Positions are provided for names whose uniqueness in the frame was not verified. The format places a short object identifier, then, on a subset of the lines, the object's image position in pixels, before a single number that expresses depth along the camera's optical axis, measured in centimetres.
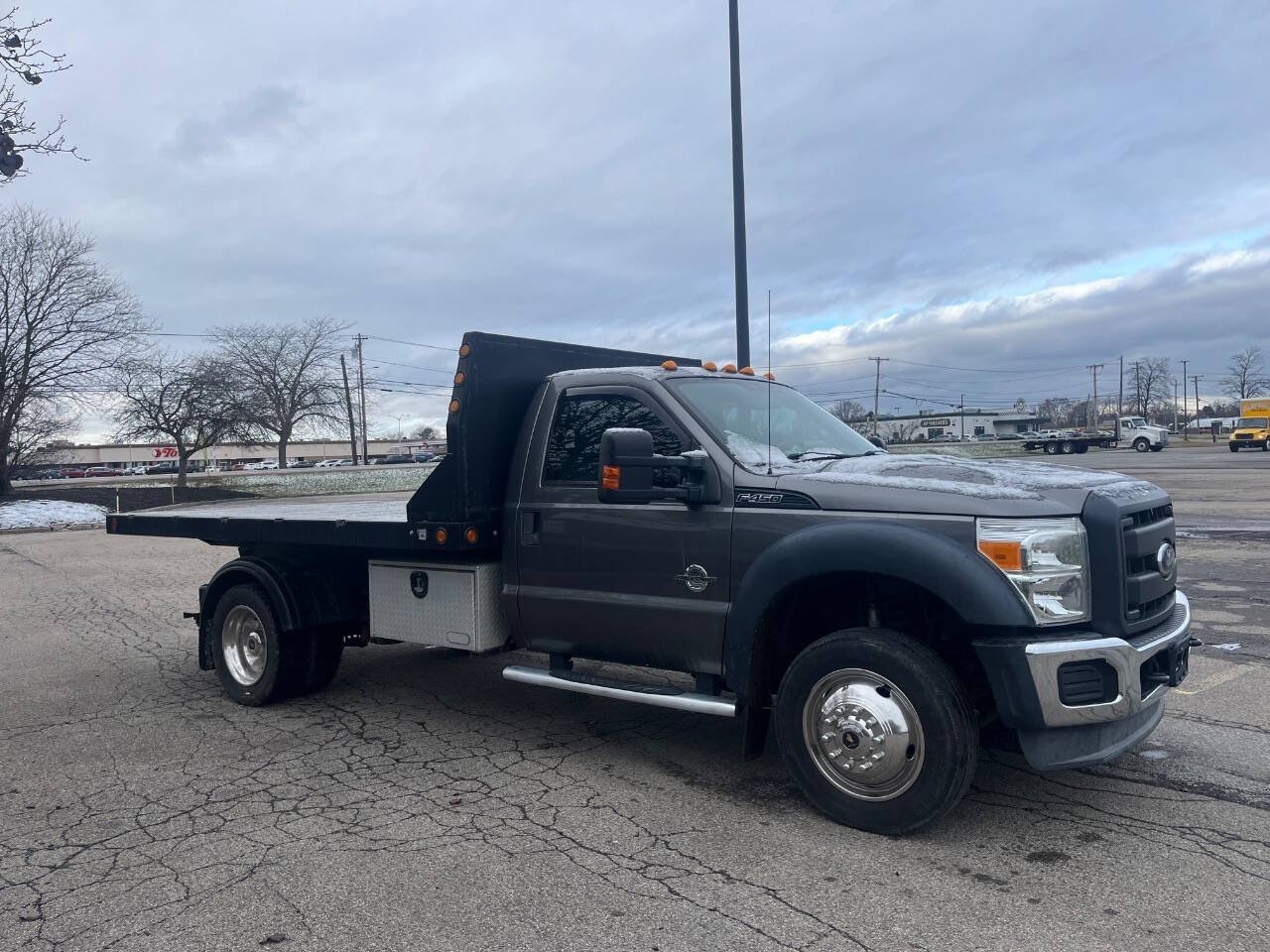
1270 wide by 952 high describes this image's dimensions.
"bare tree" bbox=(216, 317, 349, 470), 5122
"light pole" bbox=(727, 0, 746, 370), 1154
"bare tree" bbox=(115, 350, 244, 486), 3853
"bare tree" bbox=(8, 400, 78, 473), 3262
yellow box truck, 5372
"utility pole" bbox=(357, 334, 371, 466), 5659
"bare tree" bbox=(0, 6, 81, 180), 848
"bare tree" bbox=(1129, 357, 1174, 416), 11094
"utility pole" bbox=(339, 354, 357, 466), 5416
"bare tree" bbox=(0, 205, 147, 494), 3141
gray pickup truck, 389
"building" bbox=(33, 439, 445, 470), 4700
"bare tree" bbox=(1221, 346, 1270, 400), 10881
